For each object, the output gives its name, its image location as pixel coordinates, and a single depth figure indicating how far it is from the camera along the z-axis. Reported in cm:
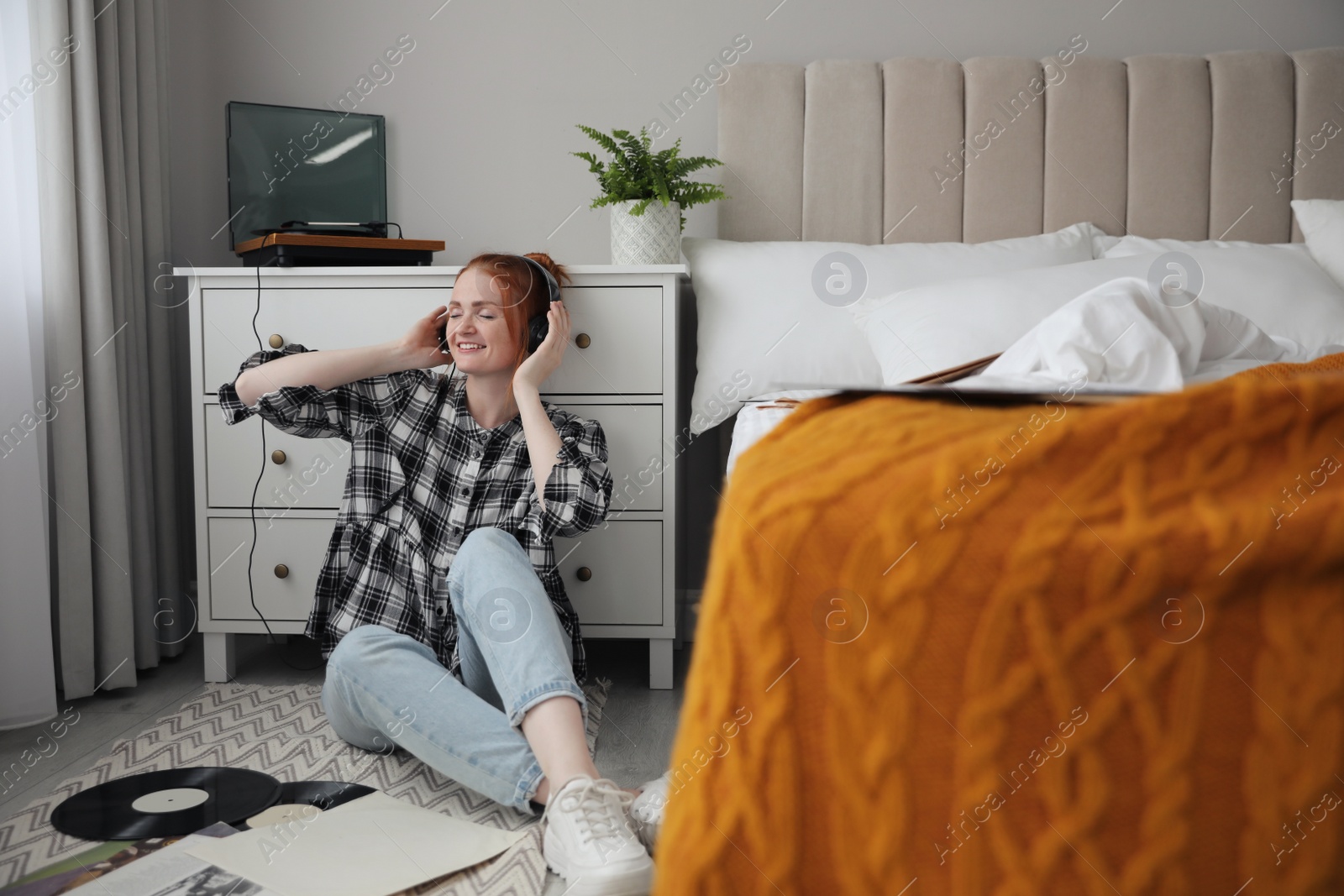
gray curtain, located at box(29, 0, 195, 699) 159
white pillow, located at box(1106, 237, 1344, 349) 153
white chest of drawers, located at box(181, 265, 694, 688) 170
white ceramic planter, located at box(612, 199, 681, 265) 180
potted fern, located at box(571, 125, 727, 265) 180
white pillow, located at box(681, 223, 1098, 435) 179
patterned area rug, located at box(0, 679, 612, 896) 104
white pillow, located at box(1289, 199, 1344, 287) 175
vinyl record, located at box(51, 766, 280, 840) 112
